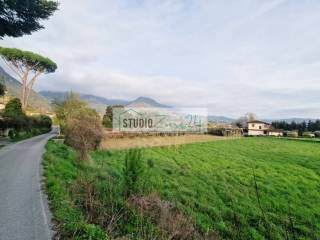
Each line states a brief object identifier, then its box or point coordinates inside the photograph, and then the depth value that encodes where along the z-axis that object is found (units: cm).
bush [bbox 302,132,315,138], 5003
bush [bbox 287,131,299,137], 5208
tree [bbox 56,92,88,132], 2817
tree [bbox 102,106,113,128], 3412
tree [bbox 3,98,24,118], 2442
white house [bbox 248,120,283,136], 5765
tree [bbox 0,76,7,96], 1802
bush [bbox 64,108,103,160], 1217
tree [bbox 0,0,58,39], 1053
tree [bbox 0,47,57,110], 3154
